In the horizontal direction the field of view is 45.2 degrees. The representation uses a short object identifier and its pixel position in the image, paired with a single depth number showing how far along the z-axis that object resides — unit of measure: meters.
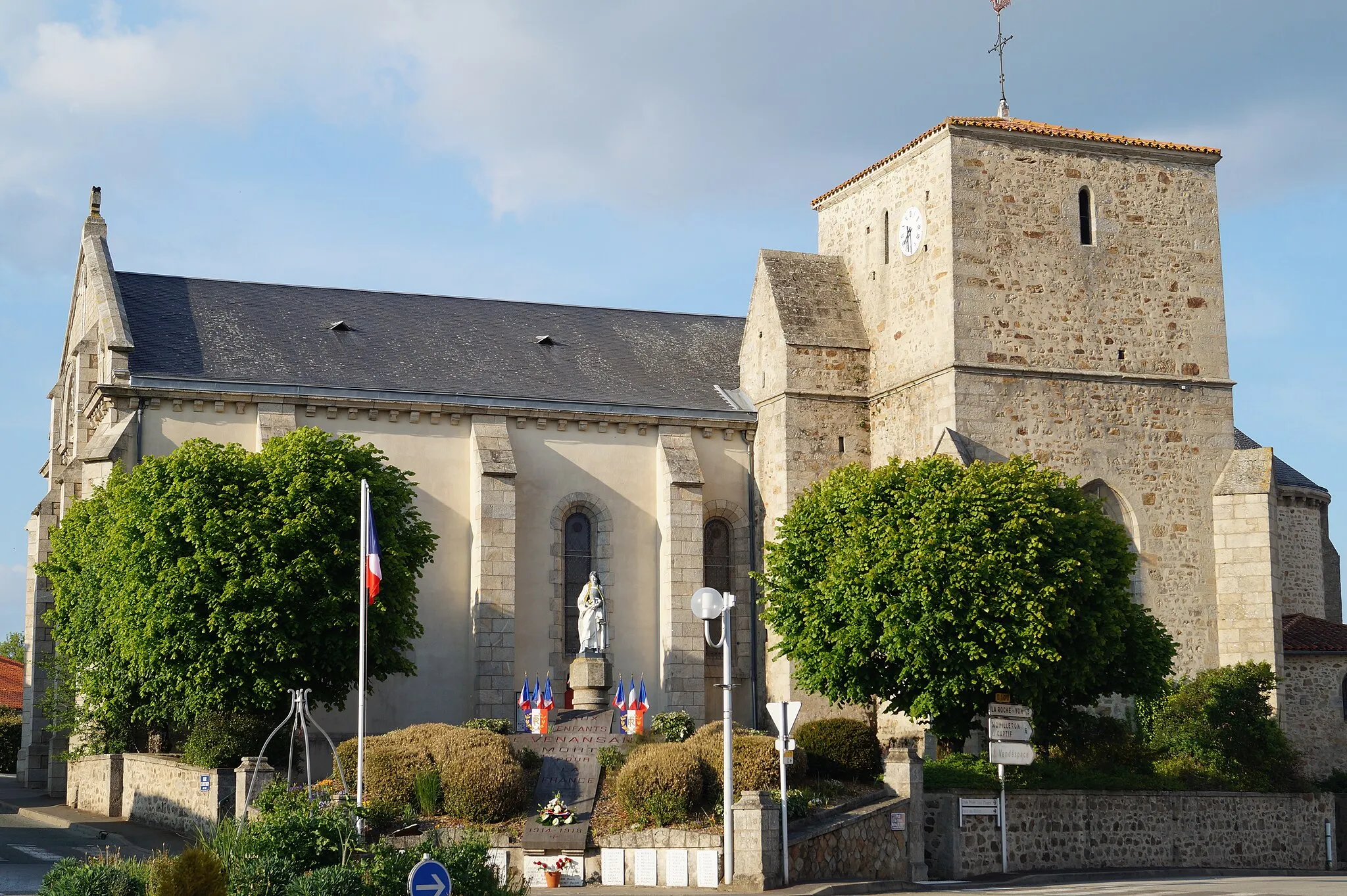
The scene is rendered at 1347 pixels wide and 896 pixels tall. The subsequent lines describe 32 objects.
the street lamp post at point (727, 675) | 22.28
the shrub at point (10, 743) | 49.38
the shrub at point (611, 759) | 26.12
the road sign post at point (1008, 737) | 26.98
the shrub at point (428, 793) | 24.67
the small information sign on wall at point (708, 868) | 22.56
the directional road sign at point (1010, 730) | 27.38
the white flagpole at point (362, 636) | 21.80
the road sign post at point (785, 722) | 23.12
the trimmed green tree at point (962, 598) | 28.38
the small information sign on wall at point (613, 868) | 23.06
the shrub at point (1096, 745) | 31.33
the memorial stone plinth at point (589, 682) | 31.86
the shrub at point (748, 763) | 24.50
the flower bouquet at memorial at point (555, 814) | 23.97
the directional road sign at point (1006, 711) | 27.69
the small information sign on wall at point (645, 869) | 22.89
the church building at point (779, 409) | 34.78
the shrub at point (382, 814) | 23.42
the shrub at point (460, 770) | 24.52
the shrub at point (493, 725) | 29.02
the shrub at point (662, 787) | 23.70
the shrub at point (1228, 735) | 31.53
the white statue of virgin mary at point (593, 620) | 32.88
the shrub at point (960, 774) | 27.58
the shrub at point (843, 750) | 26.14
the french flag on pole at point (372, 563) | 22.89
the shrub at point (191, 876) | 15.71
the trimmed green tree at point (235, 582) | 29.73
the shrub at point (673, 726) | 28.84
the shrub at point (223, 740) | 28.14
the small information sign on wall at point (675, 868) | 22.78
